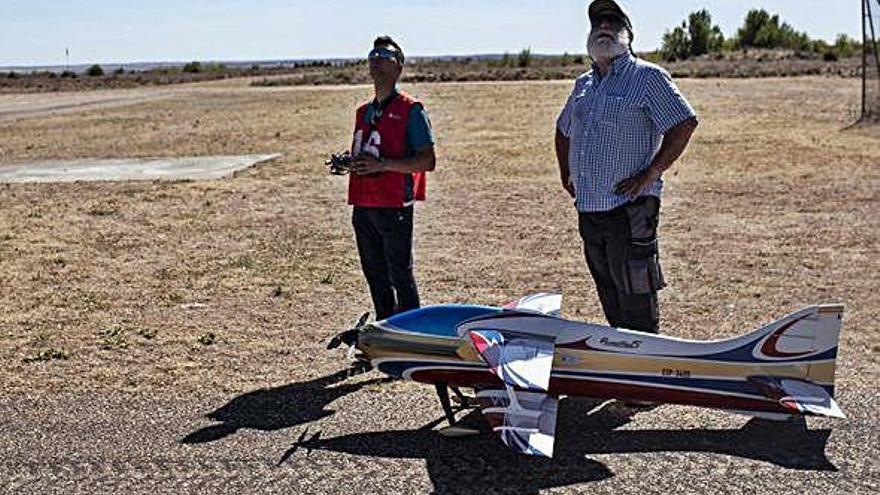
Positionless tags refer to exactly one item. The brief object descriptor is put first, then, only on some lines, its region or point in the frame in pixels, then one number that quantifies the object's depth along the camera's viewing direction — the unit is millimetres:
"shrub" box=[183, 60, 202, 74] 94900
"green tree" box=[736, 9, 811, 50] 90188
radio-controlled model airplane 5105
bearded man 5520
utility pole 21975
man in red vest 6254
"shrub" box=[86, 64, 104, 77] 92750
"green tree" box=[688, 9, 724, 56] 83875
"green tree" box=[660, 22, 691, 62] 80750
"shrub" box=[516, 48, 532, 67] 81000
